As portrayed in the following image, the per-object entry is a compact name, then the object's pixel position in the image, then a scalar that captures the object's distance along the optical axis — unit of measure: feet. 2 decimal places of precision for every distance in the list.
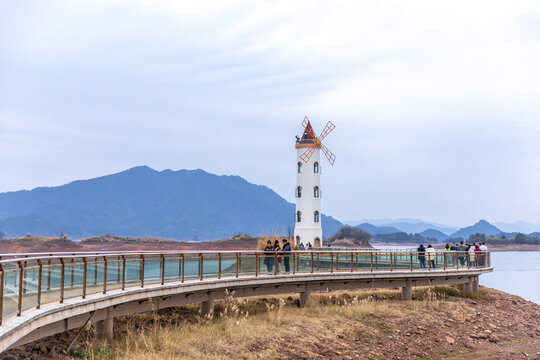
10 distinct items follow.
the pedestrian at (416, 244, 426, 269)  112.00
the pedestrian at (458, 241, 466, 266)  121.49
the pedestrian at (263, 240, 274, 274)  86.99
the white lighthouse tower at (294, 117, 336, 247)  182.19
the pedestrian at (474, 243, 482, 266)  126.21
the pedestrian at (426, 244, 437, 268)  112.68
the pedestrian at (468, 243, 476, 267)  124.36
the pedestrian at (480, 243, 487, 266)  128.34
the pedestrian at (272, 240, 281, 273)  88.12
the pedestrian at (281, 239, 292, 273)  89.40
